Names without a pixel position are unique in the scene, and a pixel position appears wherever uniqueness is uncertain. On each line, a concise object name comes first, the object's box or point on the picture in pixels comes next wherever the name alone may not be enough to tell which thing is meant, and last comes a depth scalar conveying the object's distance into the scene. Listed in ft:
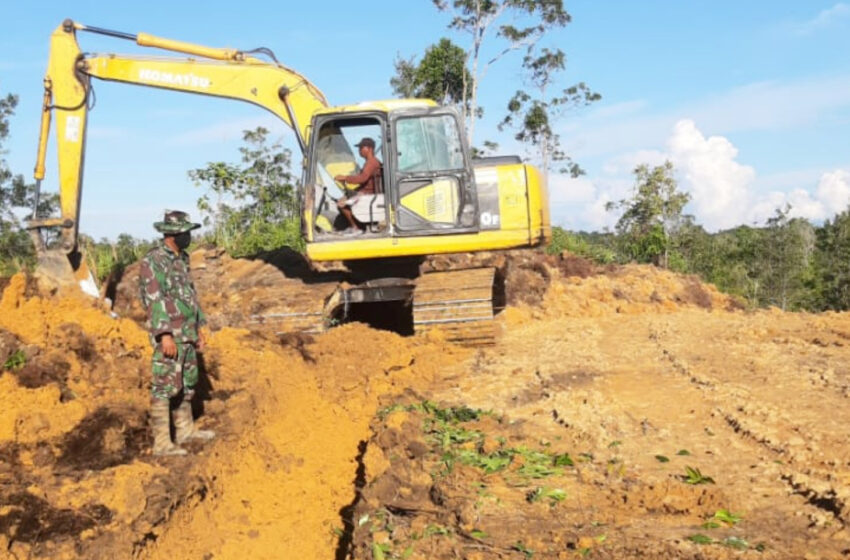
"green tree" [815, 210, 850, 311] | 99.50
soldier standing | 19.70
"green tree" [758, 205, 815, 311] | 96.94
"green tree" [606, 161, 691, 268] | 88.69
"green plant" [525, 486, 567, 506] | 14.85
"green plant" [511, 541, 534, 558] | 12.20
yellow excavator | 31.22
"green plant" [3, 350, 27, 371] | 23.31
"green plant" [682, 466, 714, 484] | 15.62
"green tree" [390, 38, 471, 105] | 94.43
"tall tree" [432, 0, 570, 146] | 97.45
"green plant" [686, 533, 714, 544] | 12.12
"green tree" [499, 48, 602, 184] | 104.58
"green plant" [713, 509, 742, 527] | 13.34
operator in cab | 31.76
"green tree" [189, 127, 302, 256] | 52.90
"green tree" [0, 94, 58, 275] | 61.26
